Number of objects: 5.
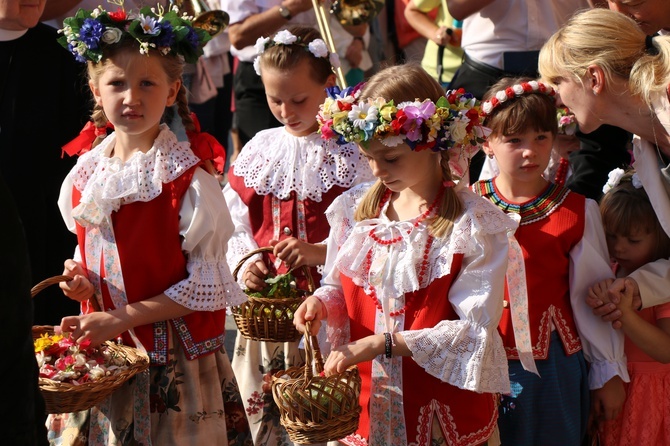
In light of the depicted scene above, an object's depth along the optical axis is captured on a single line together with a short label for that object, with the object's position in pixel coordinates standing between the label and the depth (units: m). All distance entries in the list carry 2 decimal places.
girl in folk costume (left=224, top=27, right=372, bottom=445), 8.33
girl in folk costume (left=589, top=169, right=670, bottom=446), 7.60
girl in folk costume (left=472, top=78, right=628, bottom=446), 7.49
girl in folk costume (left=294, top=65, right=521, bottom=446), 6.32
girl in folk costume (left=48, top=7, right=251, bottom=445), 6.92
